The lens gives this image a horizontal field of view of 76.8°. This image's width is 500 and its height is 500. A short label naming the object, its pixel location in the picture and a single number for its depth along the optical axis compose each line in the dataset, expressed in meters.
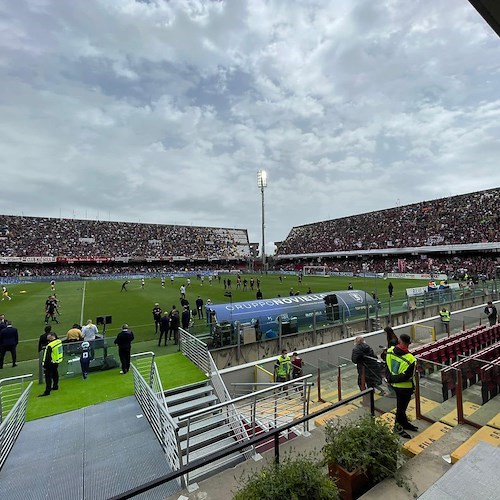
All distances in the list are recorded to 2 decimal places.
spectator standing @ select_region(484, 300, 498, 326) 15.09
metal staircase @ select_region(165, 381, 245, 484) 5.35
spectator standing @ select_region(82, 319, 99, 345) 11.22
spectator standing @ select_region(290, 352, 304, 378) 9.55
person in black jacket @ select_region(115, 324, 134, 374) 9.98
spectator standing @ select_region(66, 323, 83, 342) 10.87
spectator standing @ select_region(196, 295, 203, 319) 19.36
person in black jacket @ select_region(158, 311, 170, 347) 14.05
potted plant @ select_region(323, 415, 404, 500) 3.49
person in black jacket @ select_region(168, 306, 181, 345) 14.52
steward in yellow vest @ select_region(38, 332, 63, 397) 8.50
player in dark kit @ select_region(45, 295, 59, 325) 19.31
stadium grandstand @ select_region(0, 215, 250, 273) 63.68
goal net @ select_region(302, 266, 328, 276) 59.38
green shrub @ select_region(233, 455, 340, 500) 2.89
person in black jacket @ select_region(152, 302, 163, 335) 15.93
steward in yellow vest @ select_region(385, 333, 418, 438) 4.94
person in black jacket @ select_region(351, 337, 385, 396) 7.40
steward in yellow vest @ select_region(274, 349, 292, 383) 9.30
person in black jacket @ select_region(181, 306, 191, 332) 14.81
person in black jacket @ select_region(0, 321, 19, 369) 11.34
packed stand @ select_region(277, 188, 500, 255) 49.78
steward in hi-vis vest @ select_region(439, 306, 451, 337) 15.99
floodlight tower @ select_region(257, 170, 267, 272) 53.96
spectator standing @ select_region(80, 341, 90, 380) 9.77
